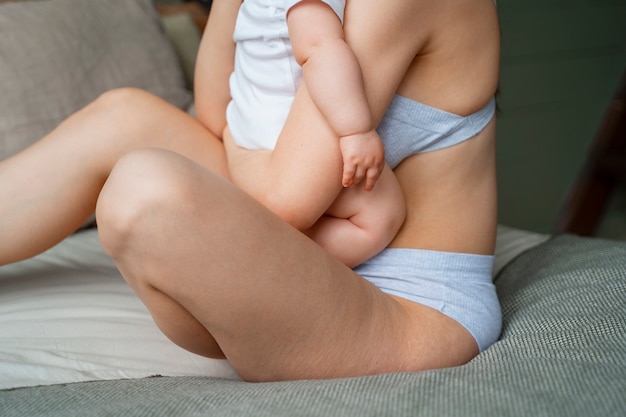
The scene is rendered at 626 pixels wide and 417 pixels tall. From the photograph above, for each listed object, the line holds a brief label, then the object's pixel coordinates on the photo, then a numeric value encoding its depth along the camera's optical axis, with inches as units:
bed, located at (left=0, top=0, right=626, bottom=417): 31.5
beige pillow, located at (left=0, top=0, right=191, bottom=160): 63.7
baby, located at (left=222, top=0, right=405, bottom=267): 35.4
